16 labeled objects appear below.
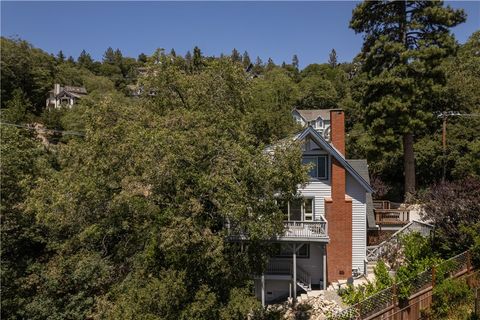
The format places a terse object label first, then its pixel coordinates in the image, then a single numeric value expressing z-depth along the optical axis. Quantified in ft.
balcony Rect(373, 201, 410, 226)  78.28
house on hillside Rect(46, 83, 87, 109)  242.95
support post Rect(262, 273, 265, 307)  58.62
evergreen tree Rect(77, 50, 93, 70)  413.41
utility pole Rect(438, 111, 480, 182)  99.36
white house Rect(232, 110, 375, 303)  63.16
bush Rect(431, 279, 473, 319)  44.37
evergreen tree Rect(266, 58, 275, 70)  468.59
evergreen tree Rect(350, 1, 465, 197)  90.84
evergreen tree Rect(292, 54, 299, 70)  561.64
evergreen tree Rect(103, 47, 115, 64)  458.50
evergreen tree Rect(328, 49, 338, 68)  530.68
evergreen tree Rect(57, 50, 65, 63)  442.91
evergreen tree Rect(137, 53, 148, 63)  509.76
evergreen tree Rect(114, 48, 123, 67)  438.40
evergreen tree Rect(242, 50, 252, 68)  589.73
